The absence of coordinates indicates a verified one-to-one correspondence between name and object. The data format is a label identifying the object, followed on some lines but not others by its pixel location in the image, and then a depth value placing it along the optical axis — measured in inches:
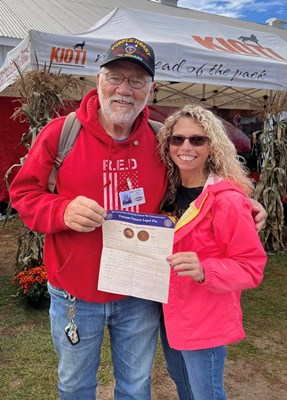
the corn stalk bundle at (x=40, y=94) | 148.0
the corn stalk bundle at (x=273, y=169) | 220.8
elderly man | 64.3
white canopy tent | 159.0
